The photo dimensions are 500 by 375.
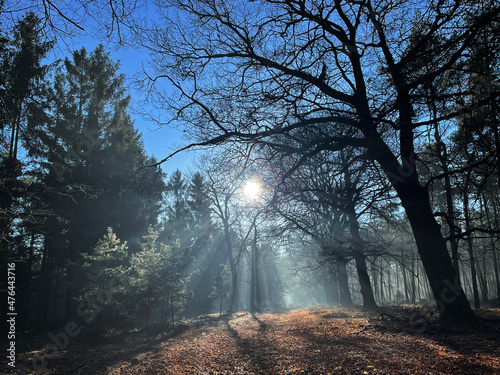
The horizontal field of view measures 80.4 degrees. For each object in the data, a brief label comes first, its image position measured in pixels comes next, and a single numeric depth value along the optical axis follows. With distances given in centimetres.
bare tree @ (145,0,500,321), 576
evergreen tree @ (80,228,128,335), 1484
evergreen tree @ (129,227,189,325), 1731
